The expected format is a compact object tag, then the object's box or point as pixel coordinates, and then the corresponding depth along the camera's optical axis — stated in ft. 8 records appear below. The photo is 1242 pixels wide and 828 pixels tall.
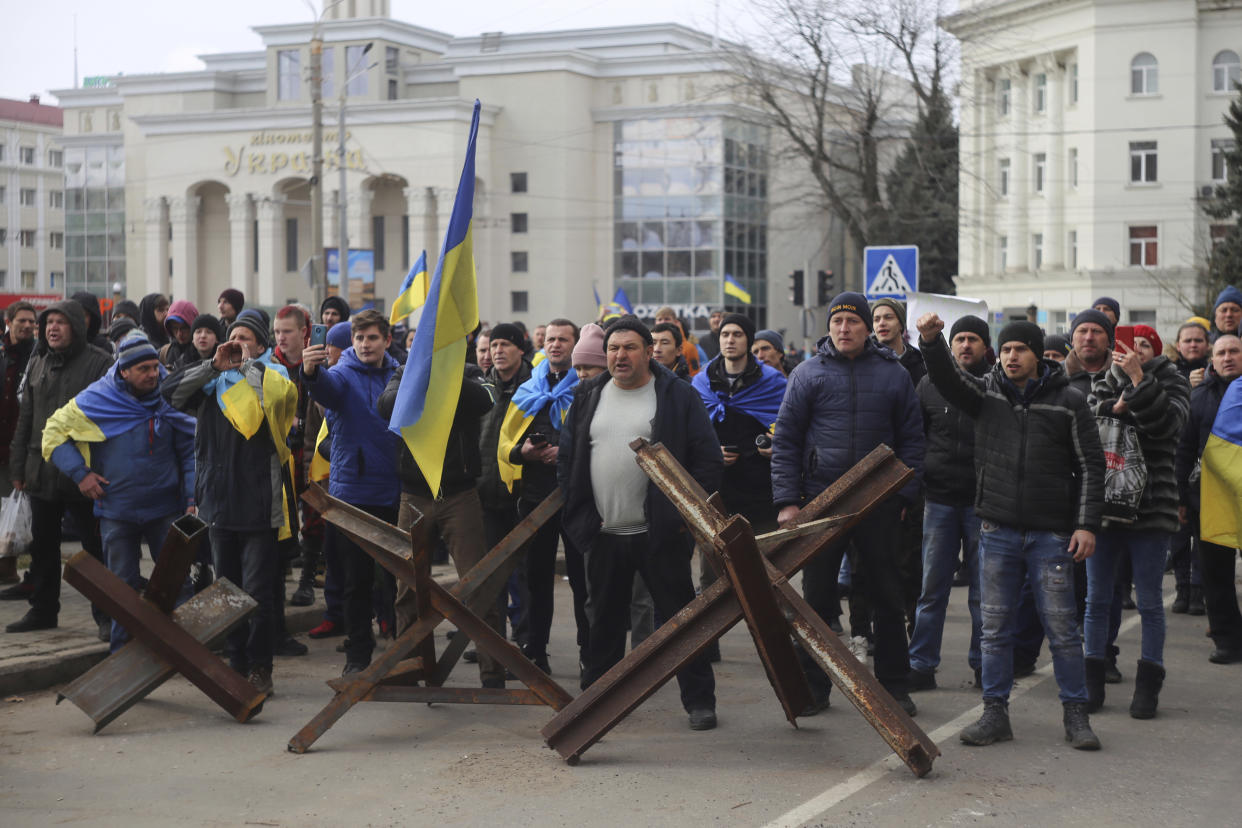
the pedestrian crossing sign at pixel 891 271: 49.80
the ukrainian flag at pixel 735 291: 111.33
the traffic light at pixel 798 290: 85.56
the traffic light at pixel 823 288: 81.77
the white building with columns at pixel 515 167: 229.66
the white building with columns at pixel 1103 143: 185.16
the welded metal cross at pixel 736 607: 21.21
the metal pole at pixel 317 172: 93.40
